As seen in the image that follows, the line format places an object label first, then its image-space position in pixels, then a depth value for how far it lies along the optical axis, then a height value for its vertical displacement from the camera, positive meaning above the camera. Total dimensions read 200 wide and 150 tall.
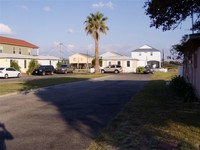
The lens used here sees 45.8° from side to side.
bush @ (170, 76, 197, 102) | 10.03 -1.12
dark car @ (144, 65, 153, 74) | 41.14 -0.50
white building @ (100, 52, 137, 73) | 49.48 +1.12
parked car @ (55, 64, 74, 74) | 42.59 -0.17
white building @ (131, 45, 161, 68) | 61.07 +3.15
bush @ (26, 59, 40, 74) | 38.83 +0.54
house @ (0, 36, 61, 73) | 36.04 +2.92
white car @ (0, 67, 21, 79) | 29.41 -0.55
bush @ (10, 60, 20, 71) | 35.86 +0.60
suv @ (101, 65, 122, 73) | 44.05 -0.28
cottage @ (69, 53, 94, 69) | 66.95 +2.22
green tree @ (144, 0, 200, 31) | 6.59 +1.65
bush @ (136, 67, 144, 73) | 42.61 -0.49
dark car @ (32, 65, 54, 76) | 36.48 -0.28
